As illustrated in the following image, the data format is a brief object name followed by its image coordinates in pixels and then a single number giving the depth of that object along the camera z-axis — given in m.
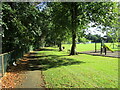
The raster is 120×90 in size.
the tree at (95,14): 13.75
